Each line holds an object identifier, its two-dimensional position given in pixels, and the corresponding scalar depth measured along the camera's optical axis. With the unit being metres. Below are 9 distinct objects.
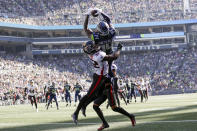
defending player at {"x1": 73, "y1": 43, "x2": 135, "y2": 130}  9.32
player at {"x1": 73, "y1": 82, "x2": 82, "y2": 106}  31.08
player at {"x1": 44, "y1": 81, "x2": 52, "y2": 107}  28.11
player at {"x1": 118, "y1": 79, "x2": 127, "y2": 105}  26.58
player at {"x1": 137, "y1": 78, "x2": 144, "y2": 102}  31.59
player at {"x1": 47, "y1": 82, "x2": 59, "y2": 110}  26.38
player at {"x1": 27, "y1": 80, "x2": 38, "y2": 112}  24.92
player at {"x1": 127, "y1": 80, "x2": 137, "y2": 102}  30.81
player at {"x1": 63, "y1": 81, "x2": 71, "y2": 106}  30.31
